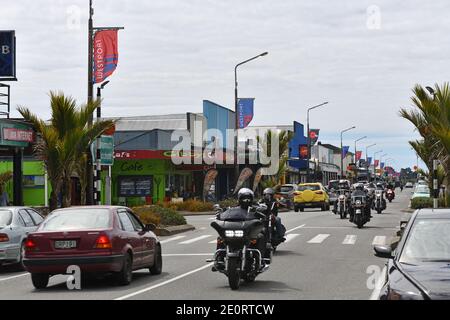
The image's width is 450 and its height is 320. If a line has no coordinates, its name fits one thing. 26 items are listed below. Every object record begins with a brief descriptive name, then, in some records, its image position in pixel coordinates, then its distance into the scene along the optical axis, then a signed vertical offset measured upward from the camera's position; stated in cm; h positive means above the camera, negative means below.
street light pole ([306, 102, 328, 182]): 7981 +825
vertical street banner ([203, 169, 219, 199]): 5281 +84
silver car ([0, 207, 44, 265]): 1706 -76
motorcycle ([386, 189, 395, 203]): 6812 -17
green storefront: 5688 +91
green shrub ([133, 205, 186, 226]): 3194 -82
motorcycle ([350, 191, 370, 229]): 2967 -59
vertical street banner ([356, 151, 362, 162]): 13388 +613
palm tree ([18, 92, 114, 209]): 2441 +168
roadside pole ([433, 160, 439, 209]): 2677 +41
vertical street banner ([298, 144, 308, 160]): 9081 +452
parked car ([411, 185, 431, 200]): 5102 +8
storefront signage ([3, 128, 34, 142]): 2792 +203
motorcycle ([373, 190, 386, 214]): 4431 -45
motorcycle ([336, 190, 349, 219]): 3672 -51
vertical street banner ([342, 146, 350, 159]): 11862 +622
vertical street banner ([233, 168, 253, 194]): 5406 +109
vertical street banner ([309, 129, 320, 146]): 8875 +609
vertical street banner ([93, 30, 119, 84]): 2825 +476
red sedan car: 1366 -84
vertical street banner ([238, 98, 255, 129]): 5631 +550
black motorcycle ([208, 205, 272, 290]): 1335 -87
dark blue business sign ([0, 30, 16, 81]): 3281 +547
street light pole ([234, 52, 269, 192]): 4862 +555
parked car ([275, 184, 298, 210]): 5241 +19
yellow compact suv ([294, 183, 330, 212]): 5041 -20
